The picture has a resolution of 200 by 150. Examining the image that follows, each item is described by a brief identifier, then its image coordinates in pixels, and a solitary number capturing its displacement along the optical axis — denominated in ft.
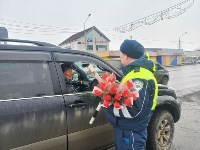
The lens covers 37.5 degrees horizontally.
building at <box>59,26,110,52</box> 195.62
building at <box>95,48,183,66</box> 194.49
